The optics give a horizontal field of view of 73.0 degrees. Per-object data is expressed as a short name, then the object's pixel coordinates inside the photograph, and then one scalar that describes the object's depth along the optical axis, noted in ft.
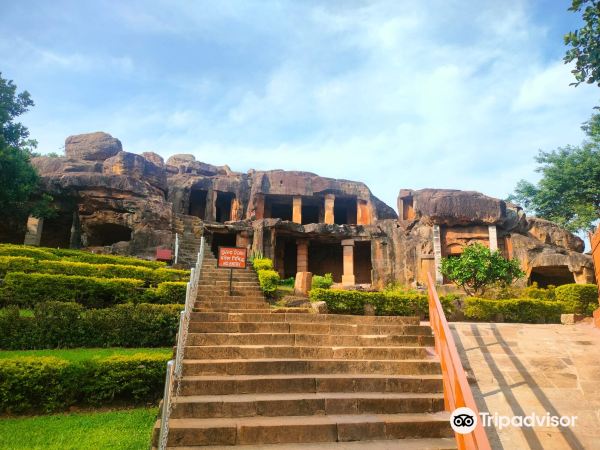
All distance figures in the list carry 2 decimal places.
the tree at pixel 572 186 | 83.51
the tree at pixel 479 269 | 51.29
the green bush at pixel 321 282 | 53.78
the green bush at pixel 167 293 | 38.24
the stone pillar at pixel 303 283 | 46.73
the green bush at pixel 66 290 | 35.29
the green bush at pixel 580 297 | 45.70
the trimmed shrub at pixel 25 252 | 46.88
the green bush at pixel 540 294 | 51.21
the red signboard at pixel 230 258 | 39.55
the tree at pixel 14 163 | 62.85
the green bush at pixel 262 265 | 50.98
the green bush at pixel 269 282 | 44.06
